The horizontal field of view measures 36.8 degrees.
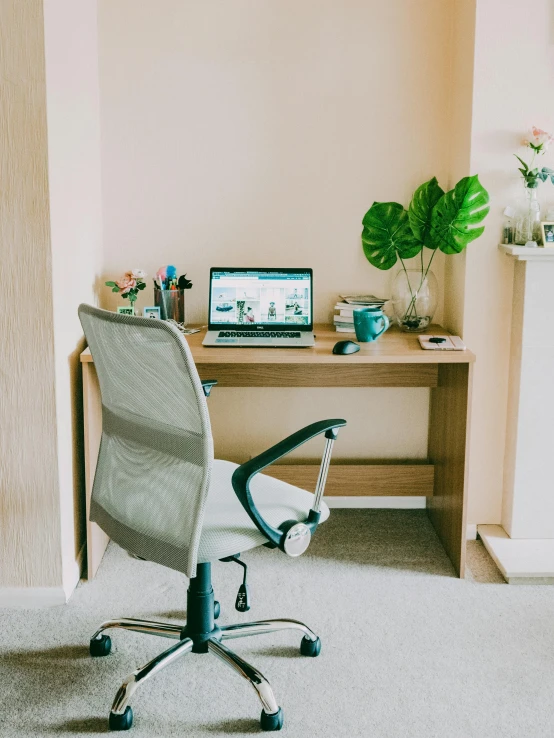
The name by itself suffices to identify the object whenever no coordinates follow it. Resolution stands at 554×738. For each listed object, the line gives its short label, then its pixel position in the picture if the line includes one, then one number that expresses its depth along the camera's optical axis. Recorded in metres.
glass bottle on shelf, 3.08
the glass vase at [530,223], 3.01
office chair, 1.92
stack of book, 3.24
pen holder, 3.19
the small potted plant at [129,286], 3.12
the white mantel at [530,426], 2.97
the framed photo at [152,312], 3.11
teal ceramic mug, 2.96
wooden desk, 2.82
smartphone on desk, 2.90
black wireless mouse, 2.83
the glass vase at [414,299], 3.26
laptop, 3.17
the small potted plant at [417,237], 3.02
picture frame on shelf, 2.99
